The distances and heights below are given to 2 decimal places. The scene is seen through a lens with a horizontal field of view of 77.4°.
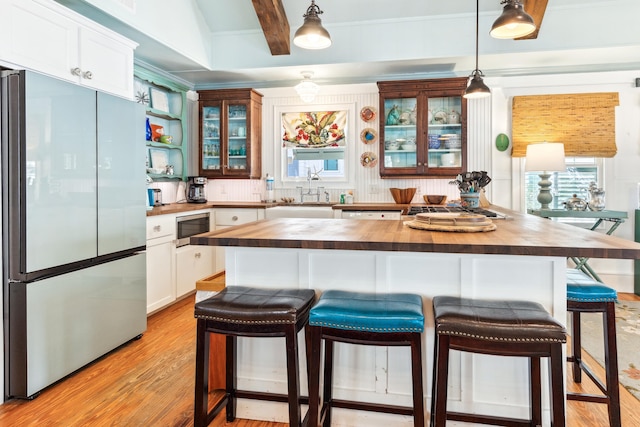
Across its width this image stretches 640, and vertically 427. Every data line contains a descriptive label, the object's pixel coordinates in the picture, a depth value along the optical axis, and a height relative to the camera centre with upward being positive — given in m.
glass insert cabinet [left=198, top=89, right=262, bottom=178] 5.01 +0.94
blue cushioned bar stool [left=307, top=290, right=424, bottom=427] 1.51 -0.46
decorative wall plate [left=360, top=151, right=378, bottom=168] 5.05 +0.60
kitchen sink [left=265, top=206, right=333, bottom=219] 4.60 -0.05
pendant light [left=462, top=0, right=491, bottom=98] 3.27 +0.97
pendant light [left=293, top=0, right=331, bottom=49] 2.52 +1.10
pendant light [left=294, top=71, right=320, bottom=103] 4.41 +1.30
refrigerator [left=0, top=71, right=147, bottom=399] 2.19 -0.11
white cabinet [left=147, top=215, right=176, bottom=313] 3.53 -0.50
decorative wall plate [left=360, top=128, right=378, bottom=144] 5.02 +0.89
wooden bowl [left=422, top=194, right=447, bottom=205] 4.63 +0.09
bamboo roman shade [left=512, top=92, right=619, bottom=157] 4.51 +0.96
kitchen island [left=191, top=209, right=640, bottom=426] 1.71 -0.34
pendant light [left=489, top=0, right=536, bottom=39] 2.32 +1.08
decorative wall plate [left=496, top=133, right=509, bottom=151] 4.73 +0.76
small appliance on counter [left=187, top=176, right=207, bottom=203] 4.99 +0.23
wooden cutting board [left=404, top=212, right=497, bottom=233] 1.95 -0.08
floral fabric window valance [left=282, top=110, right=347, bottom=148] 5.12 +1.02
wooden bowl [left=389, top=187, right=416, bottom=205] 4.79 +0.14
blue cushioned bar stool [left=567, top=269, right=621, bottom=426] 1.85 -0.52
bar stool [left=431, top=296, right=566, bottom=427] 1.39 -0.46
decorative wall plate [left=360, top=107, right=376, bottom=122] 5.01 +1.17
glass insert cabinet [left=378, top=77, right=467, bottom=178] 4.53 +0.92
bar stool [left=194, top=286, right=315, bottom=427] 1.58 -0.46
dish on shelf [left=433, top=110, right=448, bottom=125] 4.60 +1.04
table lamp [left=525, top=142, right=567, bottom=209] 4.17 +0.51
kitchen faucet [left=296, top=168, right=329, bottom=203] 5.23 +0.21
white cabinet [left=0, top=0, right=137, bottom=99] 2.19 +1.01
